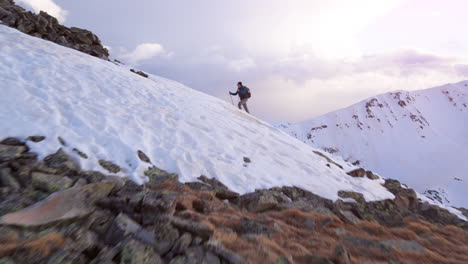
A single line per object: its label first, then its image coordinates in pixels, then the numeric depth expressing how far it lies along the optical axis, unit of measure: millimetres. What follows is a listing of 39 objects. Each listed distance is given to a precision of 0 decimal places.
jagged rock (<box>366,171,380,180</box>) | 12609
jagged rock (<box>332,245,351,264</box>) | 4258
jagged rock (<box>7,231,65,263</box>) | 3371
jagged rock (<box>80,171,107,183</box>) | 6185
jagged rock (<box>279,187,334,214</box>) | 7517
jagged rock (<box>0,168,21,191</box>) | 5195
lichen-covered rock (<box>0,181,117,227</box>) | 4031
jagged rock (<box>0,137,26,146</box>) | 6438
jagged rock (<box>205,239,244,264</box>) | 3840
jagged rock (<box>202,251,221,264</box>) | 3745
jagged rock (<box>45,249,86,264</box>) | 3355
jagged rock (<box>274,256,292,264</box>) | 3908
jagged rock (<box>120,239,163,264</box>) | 3502
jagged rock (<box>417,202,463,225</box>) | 9453
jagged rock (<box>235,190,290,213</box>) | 7145
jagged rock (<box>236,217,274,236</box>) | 5084
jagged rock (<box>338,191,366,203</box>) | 9548
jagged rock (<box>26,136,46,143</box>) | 6867
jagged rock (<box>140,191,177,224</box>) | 4655
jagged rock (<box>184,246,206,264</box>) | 3694
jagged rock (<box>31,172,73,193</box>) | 5332
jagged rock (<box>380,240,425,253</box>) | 5520
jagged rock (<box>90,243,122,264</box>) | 3465
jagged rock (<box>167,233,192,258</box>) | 3848
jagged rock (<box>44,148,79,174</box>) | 6163
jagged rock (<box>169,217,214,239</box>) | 4363
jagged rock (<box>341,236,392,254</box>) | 5250
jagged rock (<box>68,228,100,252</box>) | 3707
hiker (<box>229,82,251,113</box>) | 22219
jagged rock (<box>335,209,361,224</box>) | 7213
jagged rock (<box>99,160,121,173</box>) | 6864
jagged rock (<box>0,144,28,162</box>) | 5860
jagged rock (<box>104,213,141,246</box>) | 4031
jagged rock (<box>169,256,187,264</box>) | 3617
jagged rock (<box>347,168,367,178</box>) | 12336
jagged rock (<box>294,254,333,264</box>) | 4074
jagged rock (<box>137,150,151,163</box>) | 7840
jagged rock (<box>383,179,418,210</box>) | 10461
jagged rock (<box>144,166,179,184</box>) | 7121
